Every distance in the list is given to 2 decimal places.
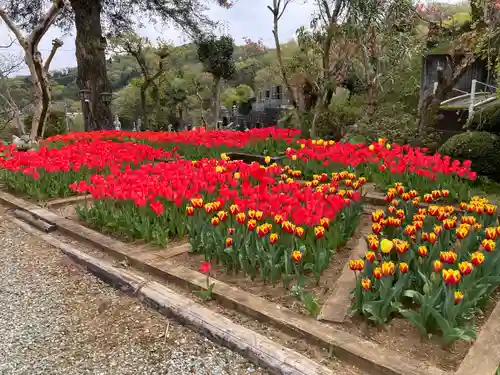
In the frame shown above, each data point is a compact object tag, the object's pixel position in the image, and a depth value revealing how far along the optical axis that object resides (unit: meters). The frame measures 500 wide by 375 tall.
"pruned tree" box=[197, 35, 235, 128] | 15.56
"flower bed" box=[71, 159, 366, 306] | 2.94
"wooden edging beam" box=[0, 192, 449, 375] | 1.99
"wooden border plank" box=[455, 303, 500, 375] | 1.93
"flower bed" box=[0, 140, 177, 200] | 5.55
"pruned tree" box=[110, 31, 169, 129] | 19.31
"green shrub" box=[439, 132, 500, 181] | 5.55
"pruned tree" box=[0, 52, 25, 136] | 15.09
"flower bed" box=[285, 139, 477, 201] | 4.43
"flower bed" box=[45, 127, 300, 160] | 7.28
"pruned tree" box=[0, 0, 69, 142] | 10.19
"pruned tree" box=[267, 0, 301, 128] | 8.79
